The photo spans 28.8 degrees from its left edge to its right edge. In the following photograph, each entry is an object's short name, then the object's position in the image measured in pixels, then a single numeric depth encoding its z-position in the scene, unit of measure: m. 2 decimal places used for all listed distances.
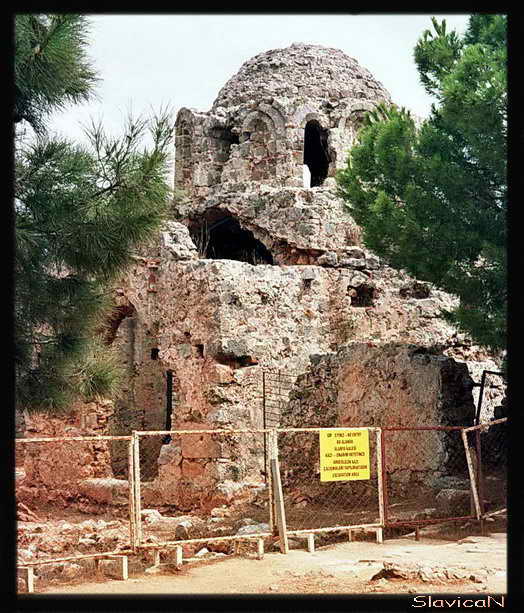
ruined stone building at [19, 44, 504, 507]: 13.45
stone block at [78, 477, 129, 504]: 15.86
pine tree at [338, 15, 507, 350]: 11.04
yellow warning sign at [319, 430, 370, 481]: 10.13
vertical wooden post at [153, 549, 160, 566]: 9.20
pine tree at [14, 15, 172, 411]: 9.88
